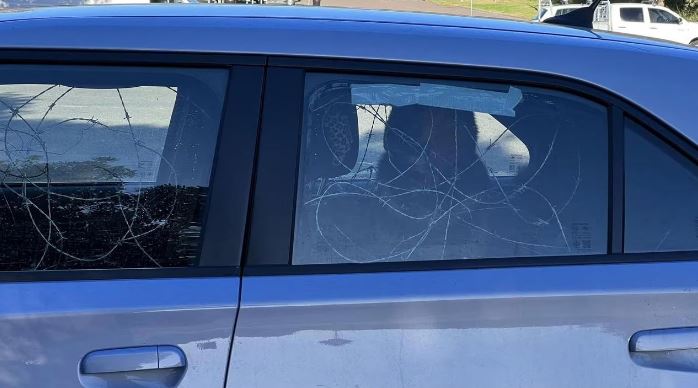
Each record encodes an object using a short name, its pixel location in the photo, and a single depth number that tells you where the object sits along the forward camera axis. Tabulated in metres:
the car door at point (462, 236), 1.66
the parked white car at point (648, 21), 26.14
